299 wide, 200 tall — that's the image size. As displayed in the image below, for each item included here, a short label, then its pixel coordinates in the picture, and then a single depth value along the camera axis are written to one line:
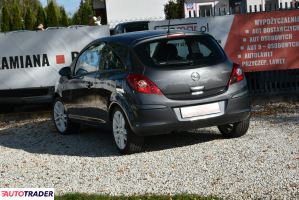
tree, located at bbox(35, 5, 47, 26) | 44.44
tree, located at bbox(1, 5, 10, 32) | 43.84
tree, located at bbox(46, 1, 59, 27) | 43.81
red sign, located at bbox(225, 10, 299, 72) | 12.91
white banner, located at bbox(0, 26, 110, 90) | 13.28
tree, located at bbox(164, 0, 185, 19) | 43.07
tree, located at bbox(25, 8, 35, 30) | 45.47
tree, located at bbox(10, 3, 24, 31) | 44.33
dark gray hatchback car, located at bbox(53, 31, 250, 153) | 8.04
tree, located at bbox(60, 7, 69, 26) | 44.66
